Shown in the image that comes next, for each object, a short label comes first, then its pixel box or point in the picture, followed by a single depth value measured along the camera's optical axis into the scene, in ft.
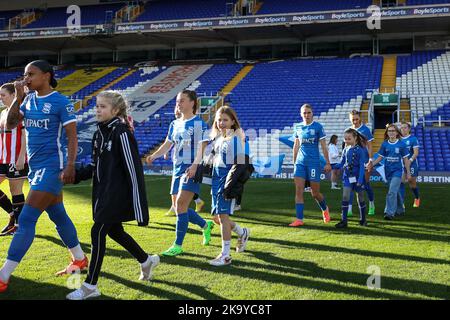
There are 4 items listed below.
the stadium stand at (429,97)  60.39
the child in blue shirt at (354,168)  25.72
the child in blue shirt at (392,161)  27.84
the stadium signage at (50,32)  103.24
